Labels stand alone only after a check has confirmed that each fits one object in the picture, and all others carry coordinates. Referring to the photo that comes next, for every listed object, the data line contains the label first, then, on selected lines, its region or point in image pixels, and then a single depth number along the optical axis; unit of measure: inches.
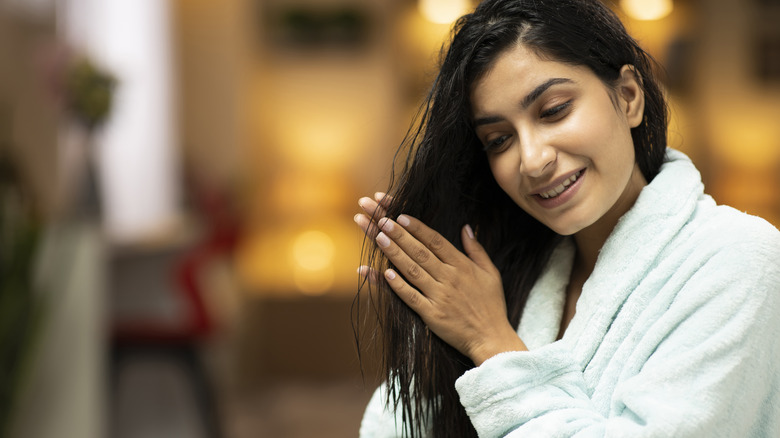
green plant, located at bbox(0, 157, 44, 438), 87.7
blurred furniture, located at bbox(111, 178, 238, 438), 115.8
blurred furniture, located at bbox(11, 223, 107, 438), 94.8
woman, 33.8
